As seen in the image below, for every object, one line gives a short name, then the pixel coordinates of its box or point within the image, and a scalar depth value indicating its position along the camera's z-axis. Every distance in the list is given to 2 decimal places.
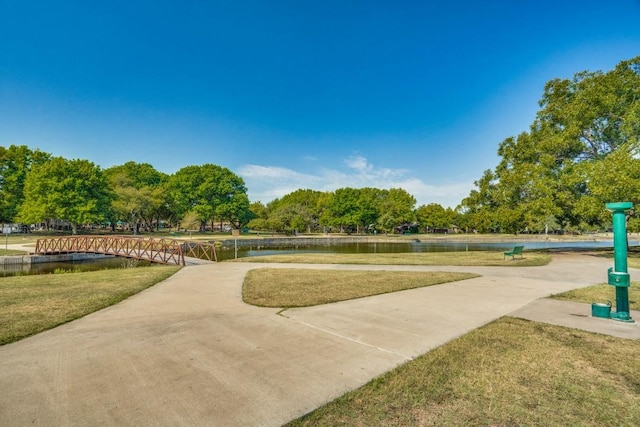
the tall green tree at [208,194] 67.88
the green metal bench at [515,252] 17.72
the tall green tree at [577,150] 17.65
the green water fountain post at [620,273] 6.15
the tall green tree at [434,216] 93.44
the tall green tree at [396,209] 79.91
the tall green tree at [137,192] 57.53
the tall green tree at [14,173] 49.34
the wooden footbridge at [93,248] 22.12
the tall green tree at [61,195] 43.66
